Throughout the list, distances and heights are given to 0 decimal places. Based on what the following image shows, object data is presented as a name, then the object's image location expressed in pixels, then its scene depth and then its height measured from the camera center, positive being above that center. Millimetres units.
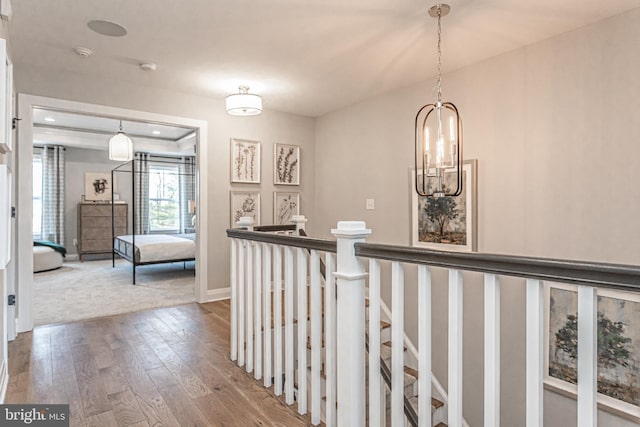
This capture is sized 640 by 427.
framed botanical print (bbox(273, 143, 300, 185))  4949 +619
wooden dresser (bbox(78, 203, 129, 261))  7637 -362
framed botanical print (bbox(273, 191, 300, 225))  4957 +55
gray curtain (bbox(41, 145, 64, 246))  7473 +350
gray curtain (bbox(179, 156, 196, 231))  8937 +463
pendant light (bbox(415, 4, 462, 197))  2404 +575
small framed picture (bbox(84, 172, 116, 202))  7977 +526
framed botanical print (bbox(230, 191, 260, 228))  4566 +64
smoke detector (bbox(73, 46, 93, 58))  3031 +1308
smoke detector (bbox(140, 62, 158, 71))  3334 +1304
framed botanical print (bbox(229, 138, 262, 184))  4574 +616
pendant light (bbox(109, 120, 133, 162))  5641 +944
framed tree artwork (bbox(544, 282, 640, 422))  2477 -982
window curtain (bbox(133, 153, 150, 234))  8398 +256
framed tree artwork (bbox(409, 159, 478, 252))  3377 -77
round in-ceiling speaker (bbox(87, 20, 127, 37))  2631 +1318
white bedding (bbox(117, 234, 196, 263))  5598 -591
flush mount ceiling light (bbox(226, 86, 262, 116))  3592 +1026
